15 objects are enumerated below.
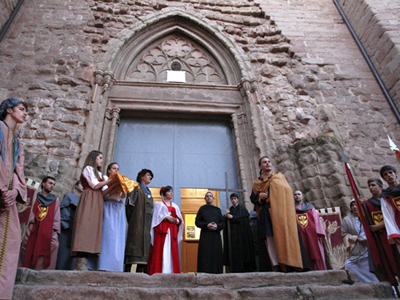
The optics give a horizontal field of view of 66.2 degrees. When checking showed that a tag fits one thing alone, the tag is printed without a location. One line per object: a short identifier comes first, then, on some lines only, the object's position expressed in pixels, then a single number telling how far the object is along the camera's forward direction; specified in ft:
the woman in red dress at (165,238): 12.97
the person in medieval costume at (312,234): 14.12
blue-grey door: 21.58
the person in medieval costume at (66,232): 13.30
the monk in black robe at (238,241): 14.74
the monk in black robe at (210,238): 14.47
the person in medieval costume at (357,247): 13.39
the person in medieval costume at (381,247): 10.27
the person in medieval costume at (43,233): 12.18
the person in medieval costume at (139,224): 12.00
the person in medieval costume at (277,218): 10.93
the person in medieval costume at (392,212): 10.12
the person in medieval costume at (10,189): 7.27
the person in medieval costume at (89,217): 10.23
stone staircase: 7.26
